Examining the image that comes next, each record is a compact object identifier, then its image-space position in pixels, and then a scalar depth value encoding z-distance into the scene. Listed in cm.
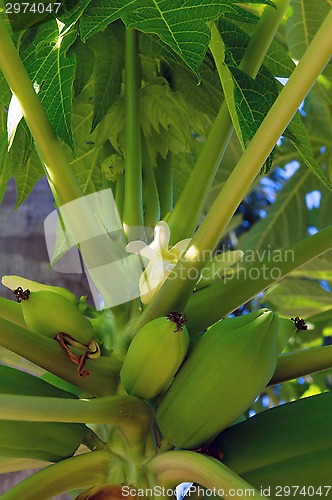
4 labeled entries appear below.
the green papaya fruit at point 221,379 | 90
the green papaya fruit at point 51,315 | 94
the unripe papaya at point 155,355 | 91
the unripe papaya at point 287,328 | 97
